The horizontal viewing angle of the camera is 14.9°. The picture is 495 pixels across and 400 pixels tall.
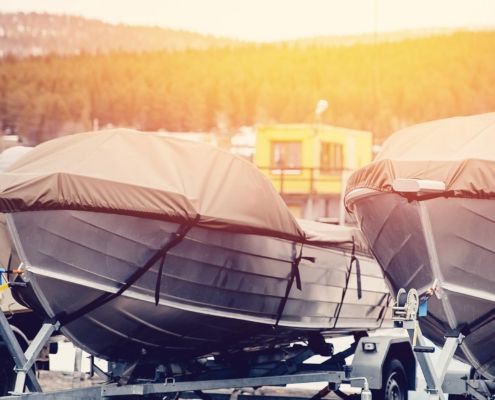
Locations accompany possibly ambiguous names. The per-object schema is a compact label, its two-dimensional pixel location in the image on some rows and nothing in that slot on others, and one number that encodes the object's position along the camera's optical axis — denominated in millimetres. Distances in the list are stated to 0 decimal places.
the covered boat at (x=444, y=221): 11621
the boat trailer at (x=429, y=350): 11483
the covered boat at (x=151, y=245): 11791
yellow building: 84964
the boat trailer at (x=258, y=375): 11760
